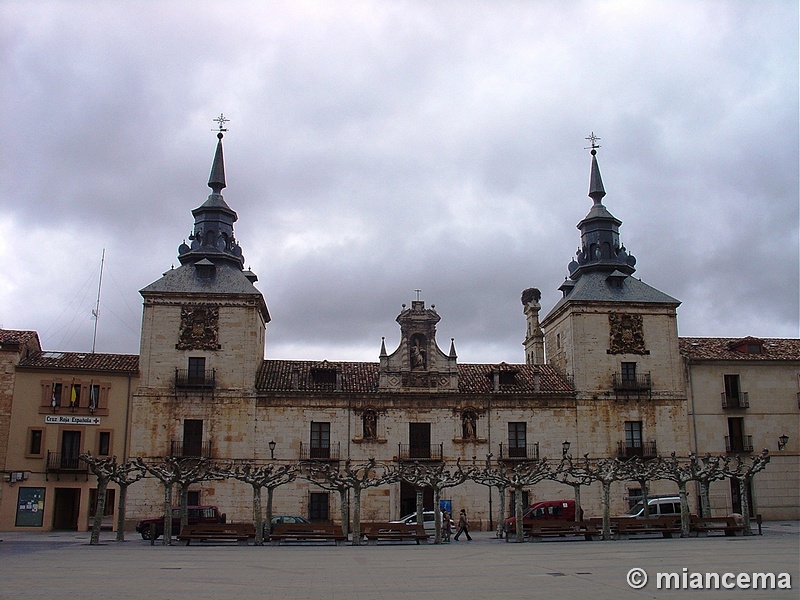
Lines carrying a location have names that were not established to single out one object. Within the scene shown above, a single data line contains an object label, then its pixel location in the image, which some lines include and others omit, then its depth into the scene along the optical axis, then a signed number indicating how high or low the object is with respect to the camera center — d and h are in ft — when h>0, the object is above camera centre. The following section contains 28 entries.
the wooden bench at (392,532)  98.89 -7.97
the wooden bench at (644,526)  101.04 -7.19
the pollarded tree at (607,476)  99.90 -0.95
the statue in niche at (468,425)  133.80 +7.20
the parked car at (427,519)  119.24 -7.85
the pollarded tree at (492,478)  107.76 -1.43
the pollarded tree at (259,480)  96.99 -1.64
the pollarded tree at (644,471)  110.52 -0.29
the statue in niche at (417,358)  136.67 +18.67
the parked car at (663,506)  115.81 -5.36
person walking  105.18 -7.40
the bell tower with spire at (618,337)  138.21 +23.03
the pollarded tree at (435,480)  99.50 -1.67
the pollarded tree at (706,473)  108.58 -0.51
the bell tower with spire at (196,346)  130.72 +20.22
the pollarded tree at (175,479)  97.71 -1.53
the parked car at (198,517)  112.16 -7.09
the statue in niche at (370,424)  132.98 +7.24
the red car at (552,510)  114.32 -5.93
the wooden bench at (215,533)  95.91 -7.90
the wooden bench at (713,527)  100.73 -7.15
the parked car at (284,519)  113.09 -7.40
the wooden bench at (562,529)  99.96 -7.58
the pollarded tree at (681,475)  101.24 -0.88
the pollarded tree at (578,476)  108.06 -1.03
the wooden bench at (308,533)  97.40 -7.99
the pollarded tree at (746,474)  102.94 -0.61
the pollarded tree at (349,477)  100.13 -1.36
